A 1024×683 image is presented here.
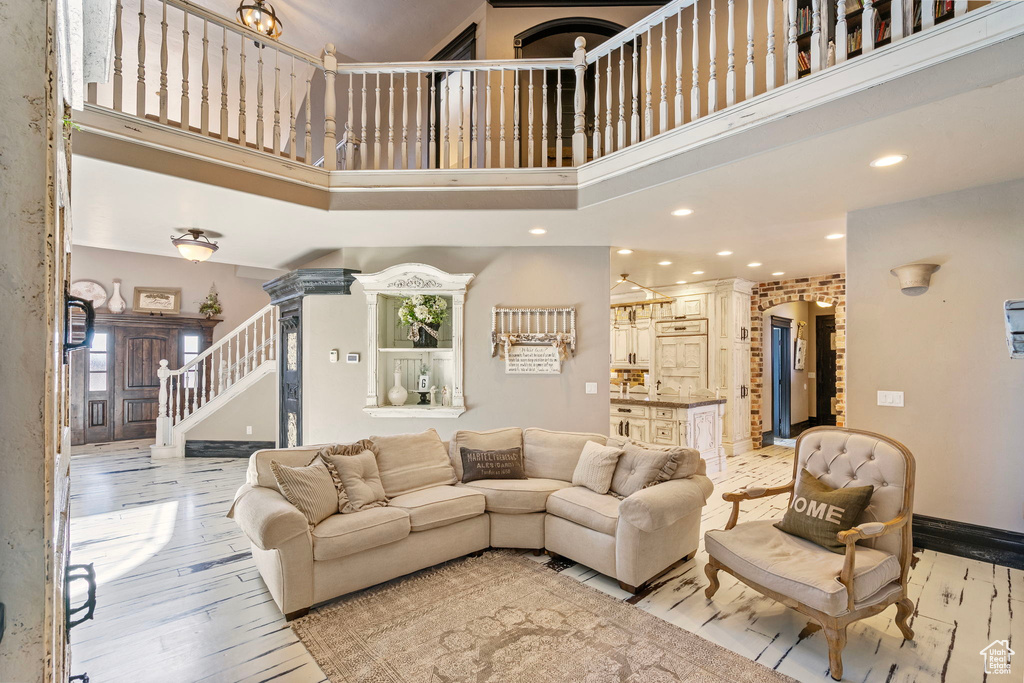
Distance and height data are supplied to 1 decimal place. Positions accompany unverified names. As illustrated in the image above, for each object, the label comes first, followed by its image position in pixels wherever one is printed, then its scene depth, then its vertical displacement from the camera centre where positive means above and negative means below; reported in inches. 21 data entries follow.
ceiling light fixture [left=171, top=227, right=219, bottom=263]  158.4 +32.6
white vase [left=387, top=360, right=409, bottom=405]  196.4 -20.7
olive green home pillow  96.7 -34.9
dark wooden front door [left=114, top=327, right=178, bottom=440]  307.4 -21.4
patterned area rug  85.0 -58.2
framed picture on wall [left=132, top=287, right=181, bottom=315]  311.6 +28.1
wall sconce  135.4 +19.1
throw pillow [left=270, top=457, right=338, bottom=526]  110.8 -34.5
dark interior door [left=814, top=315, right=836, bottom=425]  347.9 -18.4
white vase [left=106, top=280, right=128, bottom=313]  301.3 +25.4
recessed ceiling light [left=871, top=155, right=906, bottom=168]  108.7 +42.1
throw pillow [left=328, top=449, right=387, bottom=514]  119.7 -35.7
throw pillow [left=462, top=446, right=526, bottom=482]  145.3 -37.3
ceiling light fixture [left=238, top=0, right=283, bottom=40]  169.9 +118.2
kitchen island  222.2 -38.0
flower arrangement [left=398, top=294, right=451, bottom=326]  189.6 +13.4
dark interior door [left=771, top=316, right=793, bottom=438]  327.3 -27.0
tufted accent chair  84.6 -41.7
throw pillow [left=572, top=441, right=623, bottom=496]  132.9 -35.3
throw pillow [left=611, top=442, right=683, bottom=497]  126.3 -33.7
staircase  263.9 -22.2
